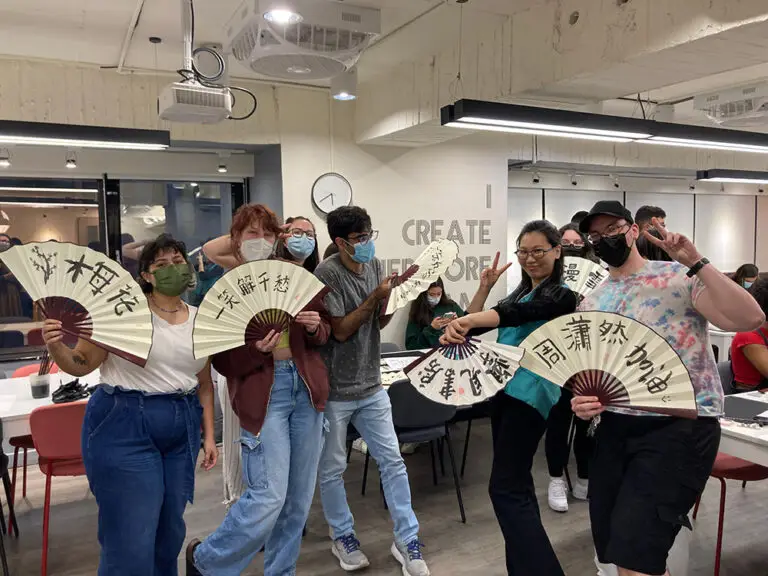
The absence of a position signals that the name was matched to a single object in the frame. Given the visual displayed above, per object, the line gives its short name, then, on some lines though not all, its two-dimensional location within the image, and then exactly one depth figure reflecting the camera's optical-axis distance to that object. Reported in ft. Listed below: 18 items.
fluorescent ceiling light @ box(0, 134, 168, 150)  12.16
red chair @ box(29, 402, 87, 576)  9.20
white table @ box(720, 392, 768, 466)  7.84
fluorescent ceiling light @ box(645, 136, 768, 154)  13.41
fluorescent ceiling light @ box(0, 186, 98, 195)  16.08
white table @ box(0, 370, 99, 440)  9.54
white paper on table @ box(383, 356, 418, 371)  12.91
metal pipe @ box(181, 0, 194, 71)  10.50
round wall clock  17.39
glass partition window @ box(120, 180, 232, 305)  17.56
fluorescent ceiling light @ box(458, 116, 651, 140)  11.08
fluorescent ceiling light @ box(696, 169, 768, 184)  22.85
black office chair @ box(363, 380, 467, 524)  11.05
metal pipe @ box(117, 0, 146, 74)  11.31
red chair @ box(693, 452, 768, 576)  9.20
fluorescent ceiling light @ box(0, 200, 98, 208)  16.20
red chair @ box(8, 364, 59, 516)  11.57
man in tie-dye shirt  5.92
